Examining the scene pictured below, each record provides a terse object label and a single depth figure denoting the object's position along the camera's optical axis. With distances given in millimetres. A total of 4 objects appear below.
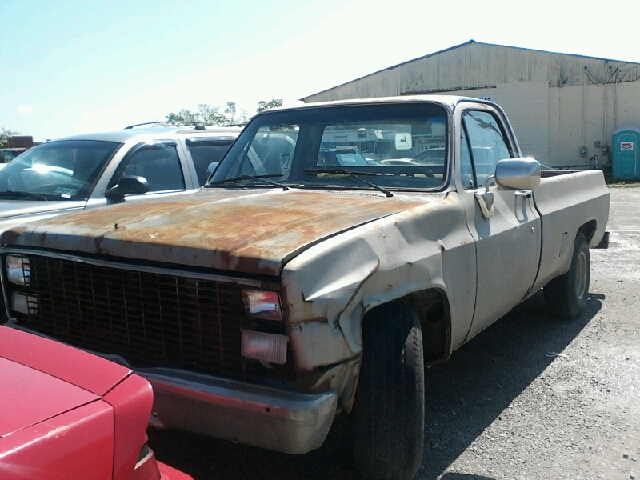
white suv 5465
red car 1477
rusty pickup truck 2604
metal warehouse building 23875
